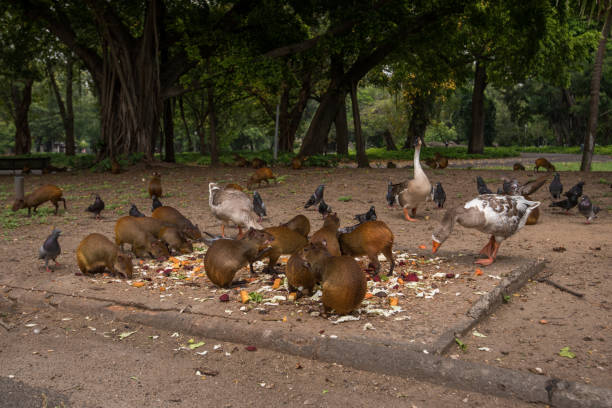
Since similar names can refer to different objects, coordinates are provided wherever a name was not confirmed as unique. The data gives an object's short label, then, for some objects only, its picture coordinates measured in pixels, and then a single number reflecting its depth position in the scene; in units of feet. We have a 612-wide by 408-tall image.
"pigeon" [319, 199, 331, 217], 32.63
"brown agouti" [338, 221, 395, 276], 18.57
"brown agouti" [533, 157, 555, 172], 56.85
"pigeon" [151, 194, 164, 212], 32.22
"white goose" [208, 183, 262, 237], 24.32
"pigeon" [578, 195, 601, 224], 29.99
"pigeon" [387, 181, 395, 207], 34.08
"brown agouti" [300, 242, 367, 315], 14.39
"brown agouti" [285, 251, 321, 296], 16.25
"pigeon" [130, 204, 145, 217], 29.79
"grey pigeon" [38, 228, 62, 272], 20.63
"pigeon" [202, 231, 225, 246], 19.99
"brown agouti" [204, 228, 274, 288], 17.72
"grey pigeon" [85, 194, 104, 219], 32.61
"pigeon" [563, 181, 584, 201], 33.32
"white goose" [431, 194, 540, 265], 19.76
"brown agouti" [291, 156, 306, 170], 61.26
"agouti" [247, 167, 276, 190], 45.98
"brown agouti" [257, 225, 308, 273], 19.24
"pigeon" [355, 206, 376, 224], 26.84
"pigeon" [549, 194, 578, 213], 33.12
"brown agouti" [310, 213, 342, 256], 17.79
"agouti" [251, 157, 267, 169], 61.31
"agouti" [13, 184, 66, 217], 34.17
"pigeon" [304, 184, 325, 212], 35.78
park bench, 76.84
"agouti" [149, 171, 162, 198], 40.42
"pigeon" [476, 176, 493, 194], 35.66
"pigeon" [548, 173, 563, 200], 36.86
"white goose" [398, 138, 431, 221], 30.89
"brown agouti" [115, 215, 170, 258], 22.30
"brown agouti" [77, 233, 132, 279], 19.79
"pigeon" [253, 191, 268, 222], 32.09
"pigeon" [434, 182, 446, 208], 35.76
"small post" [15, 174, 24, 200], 37.97
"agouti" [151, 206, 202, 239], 23.77
